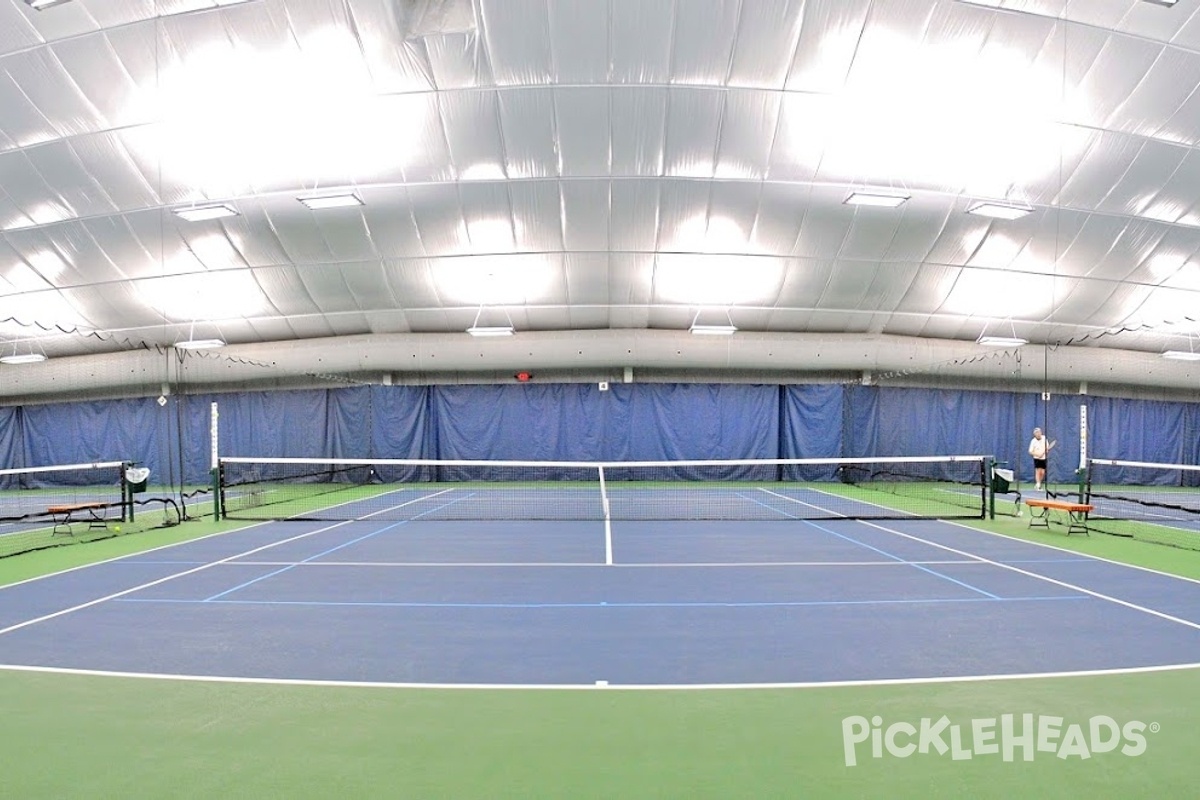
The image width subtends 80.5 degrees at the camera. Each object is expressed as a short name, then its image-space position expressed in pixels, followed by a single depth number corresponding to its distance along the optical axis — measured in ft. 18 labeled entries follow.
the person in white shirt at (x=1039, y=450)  53.93
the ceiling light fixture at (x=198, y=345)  63.86
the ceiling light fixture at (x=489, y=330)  65.31
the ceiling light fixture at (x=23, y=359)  68.62
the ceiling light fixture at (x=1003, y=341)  68.69
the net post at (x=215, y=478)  43.01
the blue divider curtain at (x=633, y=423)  77.51
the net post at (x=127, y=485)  40.13
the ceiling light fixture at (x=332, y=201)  45.32
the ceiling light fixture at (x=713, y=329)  65.62
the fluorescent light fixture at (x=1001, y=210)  47.75
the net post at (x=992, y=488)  42.34
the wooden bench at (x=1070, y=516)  35.53
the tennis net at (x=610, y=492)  47.57
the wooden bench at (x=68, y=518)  36.56
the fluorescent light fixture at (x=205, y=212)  47.06
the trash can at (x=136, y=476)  42.70
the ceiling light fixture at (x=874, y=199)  45.52
